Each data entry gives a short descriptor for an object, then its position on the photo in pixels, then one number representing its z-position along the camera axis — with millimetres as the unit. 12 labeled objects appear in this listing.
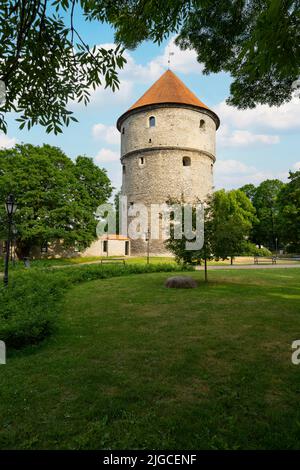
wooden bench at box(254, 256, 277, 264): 27255
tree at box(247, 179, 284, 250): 50156
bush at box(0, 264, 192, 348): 5039
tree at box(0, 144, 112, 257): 25734
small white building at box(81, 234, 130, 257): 36531
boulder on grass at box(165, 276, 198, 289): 11484
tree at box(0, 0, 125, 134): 3287
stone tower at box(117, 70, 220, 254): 33312
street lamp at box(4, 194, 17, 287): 10529
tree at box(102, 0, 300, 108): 2811
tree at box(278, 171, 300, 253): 31172
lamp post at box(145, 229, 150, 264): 31927
